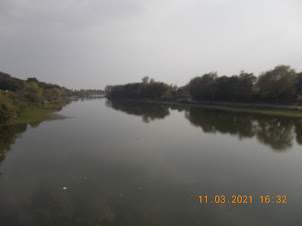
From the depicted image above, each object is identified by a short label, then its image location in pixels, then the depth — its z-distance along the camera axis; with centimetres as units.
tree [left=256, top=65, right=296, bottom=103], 3516
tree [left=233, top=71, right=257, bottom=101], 4166
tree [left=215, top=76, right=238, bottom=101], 4661
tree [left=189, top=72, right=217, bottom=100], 5236
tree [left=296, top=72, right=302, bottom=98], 3622
